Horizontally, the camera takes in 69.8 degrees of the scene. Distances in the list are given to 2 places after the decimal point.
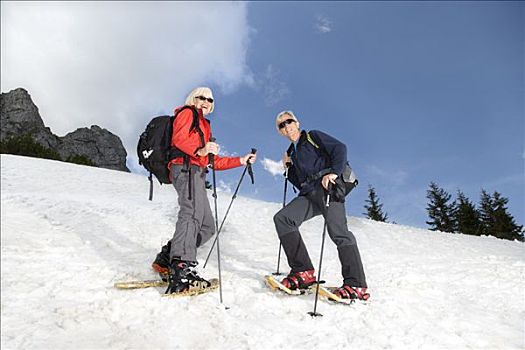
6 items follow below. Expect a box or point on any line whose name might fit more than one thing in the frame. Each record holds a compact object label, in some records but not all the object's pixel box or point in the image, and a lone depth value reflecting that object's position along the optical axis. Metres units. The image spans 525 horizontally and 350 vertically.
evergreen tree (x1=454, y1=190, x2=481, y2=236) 39.94
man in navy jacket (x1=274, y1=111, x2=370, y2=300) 5.46
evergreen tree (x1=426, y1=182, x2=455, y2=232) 42.66
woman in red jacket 4.97
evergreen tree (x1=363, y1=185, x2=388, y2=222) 45.85
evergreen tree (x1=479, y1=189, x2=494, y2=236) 39.53
